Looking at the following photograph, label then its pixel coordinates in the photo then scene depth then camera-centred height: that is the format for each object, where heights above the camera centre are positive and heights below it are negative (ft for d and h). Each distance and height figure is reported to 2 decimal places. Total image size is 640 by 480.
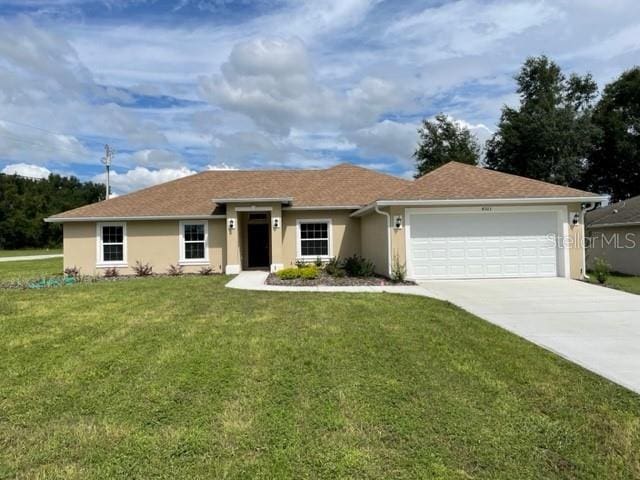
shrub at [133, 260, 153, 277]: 58.08 -2.72
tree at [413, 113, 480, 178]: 119.85 +27.71
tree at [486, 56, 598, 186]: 104.47 +28.00
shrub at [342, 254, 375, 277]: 50.93 -2.63
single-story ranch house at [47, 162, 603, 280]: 47.16 +2.75
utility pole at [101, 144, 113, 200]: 122.72 +26.02
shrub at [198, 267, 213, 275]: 58.69 -3.14
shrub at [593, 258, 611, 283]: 43.29 -3.08
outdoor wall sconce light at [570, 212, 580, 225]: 47.39 +2.55
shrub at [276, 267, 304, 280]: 48.32 -3.08
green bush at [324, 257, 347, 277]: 51.22 -2.75
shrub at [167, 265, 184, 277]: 58.44 -2.93
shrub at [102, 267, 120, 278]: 57.48 -3.16
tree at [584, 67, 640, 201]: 107.76 +24.70
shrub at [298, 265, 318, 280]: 47.90 -3.00
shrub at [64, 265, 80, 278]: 57.26 -2.81
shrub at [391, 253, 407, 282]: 46.01 -2.61
